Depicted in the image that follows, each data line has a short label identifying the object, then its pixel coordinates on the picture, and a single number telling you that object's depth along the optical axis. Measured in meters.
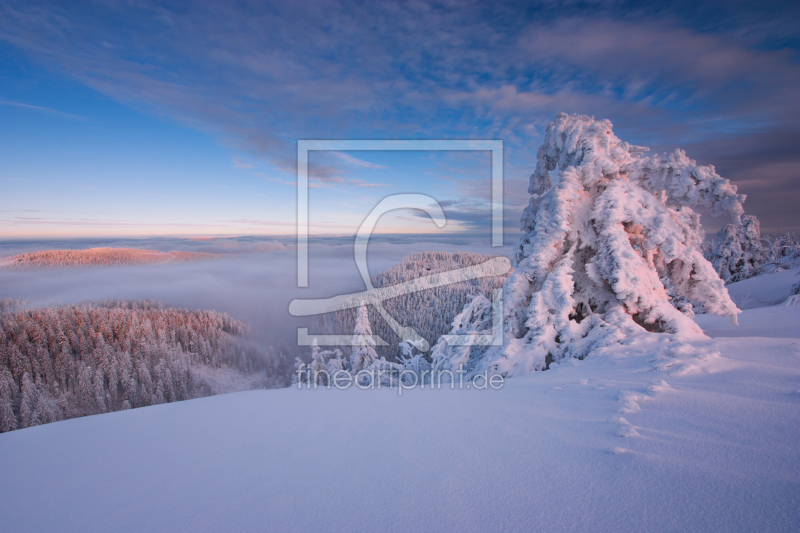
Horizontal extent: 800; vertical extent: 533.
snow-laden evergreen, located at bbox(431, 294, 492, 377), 11.23
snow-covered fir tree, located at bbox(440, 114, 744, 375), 8.05
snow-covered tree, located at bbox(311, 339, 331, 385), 20.19
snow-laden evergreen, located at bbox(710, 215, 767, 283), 30.09
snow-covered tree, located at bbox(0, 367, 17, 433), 40.68
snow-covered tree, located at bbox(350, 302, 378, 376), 19.03
